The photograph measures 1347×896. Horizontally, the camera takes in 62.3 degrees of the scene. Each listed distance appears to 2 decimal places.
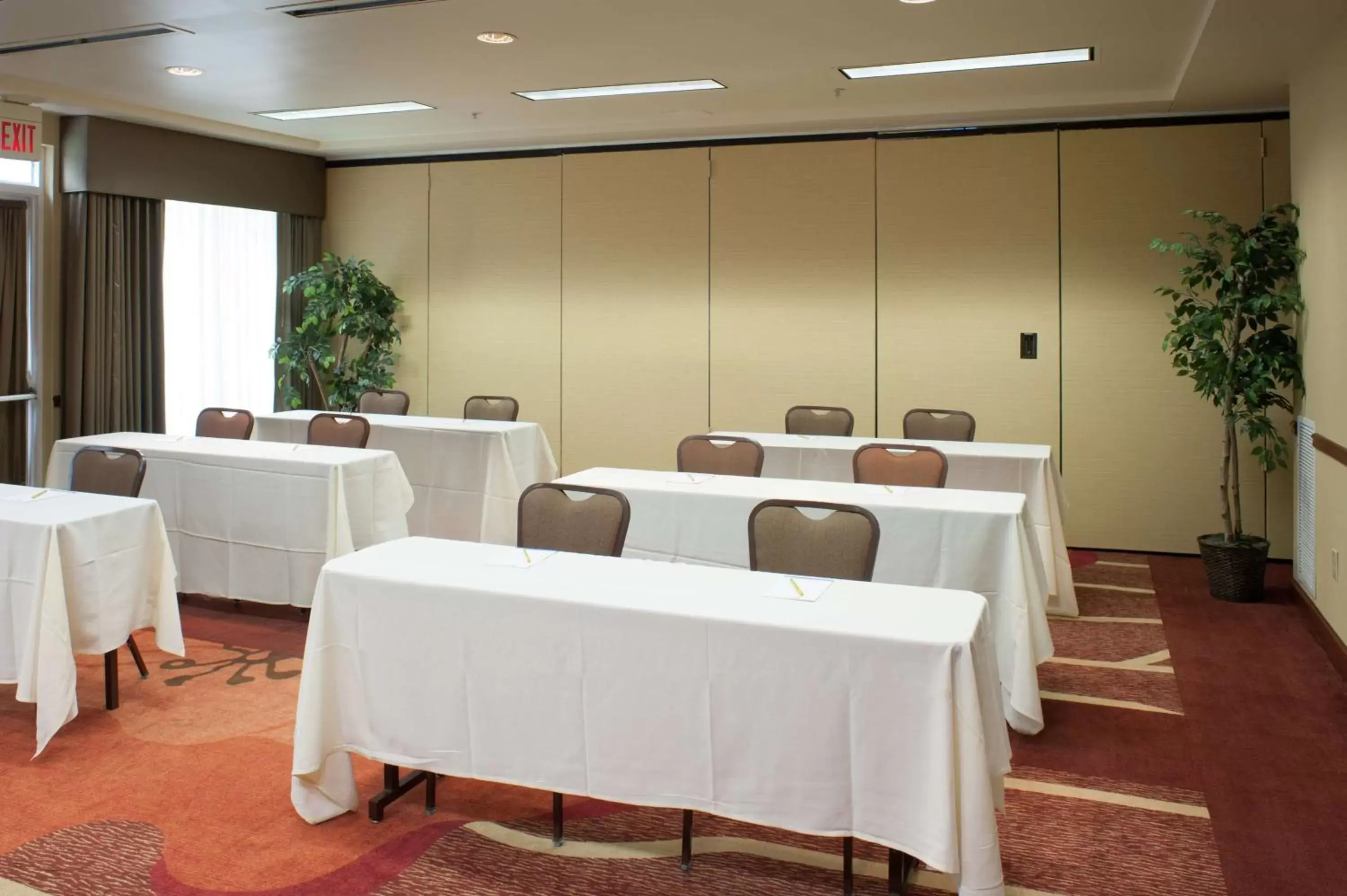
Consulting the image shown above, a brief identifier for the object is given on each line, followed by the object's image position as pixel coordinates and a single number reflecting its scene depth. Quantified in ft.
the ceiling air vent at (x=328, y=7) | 15.92
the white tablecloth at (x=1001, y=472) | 18.42
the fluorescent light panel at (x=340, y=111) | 24.52
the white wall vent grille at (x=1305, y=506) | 19.02
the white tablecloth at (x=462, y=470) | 21.61
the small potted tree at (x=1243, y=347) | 19.74
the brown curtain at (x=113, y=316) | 24.90
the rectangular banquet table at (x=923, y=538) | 13.20
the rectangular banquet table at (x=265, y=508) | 17.30
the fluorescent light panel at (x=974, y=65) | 19.79
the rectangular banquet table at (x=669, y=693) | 8.32
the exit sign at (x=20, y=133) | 23.31
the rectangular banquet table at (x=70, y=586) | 12.51
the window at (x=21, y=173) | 23.98
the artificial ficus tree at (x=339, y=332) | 29.30
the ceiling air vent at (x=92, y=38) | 17.65
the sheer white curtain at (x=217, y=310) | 27.94
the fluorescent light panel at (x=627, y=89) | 22.13
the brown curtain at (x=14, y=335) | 24.04
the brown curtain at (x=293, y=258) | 30.66
